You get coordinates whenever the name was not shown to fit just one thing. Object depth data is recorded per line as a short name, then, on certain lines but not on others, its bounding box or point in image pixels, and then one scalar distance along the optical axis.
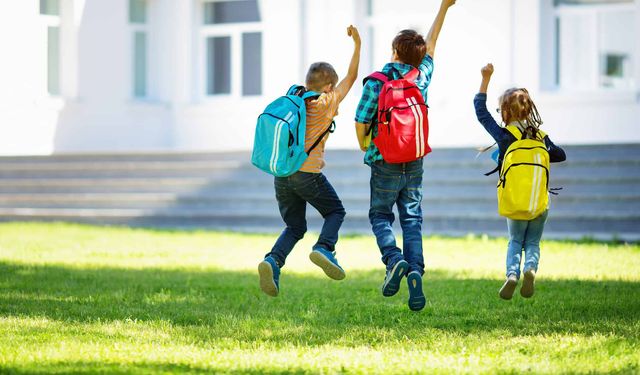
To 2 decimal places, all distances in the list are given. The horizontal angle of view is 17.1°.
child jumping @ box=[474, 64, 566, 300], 13.41
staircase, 27.31
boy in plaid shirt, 13.04
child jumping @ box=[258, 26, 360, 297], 13.56
